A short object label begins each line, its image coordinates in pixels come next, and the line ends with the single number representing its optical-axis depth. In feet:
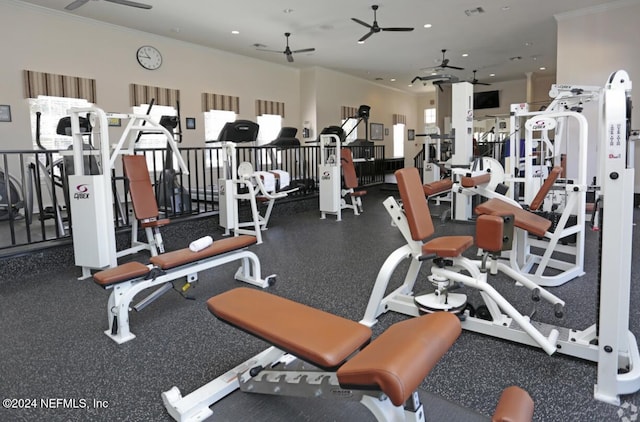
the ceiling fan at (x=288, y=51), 26.71
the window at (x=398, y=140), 50.96
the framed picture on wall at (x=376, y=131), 45.72
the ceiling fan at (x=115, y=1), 16.85
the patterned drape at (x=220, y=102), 29.68
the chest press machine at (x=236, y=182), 17.40
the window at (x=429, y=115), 54.34
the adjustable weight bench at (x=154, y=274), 8.26
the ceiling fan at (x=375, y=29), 21.82
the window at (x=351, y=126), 42.16
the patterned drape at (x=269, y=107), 33.86
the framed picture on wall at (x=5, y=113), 20.24
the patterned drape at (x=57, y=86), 21.01
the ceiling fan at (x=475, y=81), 42.22
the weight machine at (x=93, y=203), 12.07
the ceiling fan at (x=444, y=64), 32.59
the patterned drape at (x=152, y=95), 25.57
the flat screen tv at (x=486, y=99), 47.03
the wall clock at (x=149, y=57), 26.00
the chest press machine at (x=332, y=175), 21.93
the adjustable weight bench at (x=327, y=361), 4.02
